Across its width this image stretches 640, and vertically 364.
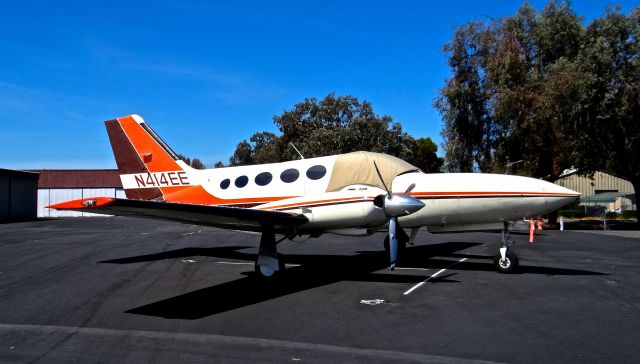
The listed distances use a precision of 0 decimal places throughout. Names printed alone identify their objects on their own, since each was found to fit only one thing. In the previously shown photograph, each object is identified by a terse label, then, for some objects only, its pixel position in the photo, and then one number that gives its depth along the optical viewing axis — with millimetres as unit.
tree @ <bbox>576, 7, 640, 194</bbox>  27656
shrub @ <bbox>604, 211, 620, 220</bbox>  51156
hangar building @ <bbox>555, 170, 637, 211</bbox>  66125
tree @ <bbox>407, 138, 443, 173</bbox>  69500
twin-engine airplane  10883
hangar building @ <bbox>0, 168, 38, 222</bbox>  49031
